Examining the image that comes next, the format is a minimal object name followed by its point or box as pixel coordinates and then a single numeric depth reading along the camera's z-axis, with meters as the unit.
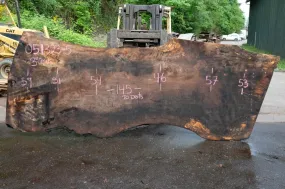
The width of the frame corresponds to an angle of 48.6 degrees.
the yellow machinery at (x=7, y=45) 6.98
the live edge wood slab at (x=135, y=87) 4.25
